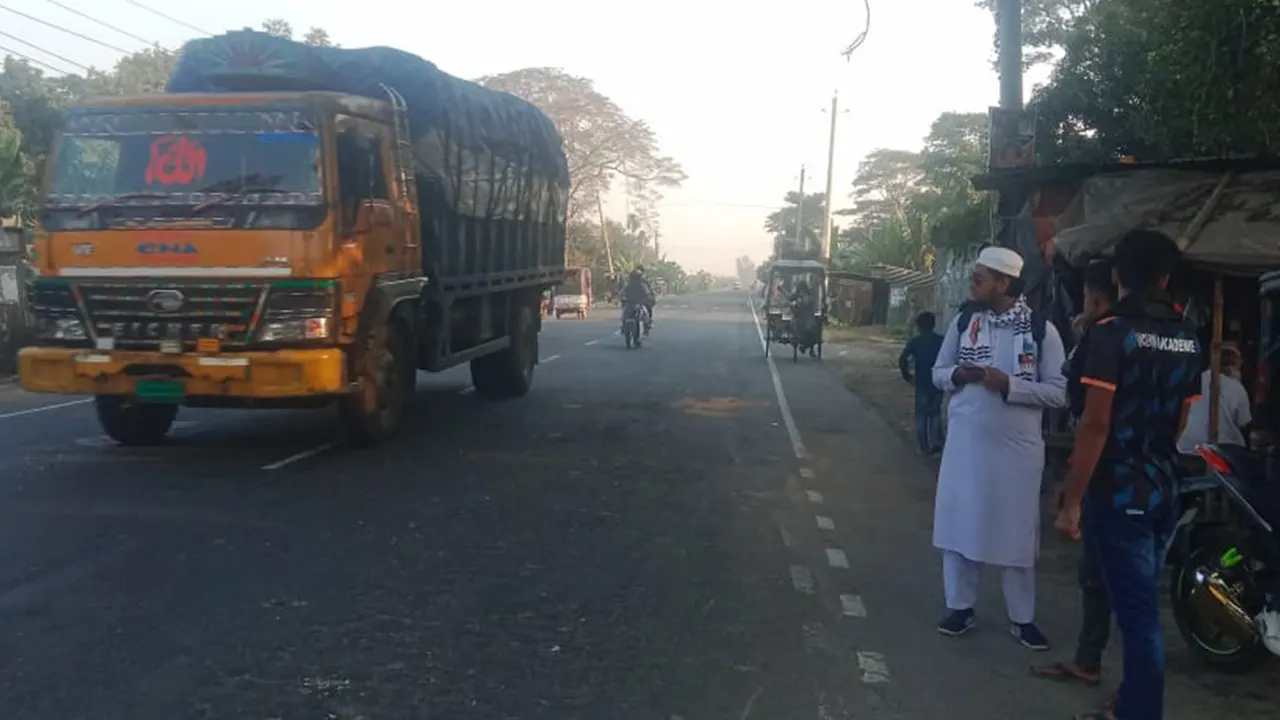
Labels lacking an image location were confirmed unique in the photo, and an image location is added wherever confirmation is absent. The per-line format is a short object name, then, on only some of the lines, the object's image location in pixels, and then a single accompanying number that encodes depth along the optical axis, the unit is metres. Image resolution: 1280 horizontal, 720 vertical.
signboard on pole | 13.84
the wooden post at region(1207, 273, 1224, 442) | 7.89
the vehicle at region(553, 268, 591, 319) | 47.03
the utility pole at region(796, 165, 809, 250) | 88.69
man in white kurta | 5.77
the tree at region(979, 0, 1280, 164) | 10.06
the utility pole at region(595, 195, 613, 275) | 69.56
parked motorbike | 5.34
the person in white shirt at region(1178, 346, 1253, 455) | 7.48
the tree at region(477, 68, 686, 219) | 56.19
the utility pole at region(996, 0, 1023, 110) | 14.38
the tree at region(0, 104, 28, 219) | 26.51
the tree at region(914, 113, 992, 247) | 23.39
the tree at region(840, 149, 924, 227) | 79.62
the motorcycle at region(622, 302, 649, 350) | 27.45
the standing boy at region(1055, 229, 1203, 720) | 4.63
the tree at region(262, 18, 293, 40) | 47.76
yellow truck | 9.91
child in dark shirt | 12.47
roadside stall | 8.87
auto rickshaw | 26.38
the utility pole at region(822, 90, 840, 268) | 50.88
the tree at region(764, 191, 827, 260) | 97.38
